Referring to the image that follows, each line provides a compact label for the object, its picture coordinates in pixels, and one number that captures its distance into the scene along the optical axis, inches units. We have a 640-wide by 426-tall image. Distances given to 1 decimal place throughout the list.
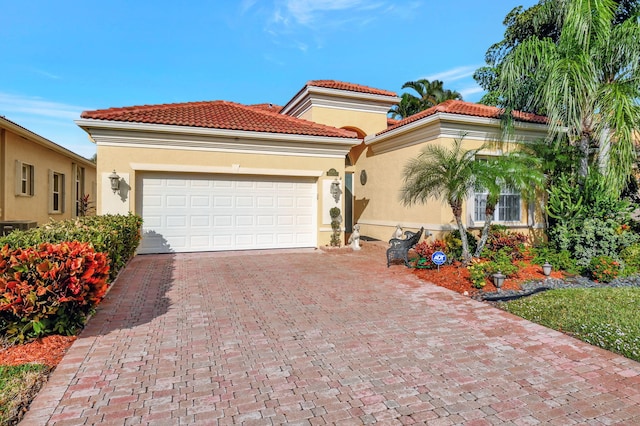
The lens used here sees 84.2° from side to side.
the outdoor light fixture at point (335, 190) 498.9
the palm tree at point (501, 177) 312.7
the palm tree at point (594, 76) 349.1
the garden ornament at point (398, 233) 475.8
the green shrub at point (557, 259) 365.1
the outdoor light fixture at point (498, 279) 276.5
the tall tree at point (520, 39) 414.6
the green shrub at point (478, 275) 285.9
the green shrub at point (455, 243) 381.6
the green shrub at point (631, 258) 355.6
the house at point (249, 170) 419.8
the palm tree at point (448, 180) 327.6
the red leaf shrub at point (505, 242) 398.2
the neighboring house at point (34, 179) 470.9
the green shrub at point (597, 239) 360.8
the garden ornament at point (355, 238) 502.3
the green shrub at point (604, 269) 329.4
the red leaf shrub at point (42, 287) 164.4
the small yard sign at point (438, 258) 334.3
